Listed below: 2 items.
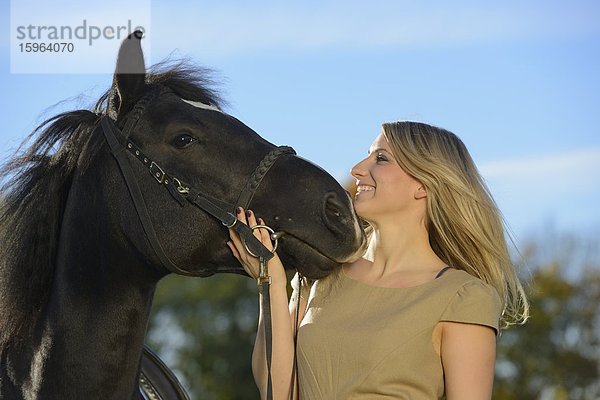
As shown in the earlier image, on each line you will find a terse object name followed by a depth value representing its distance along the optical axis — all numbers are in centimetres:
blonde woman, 724
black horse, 701
